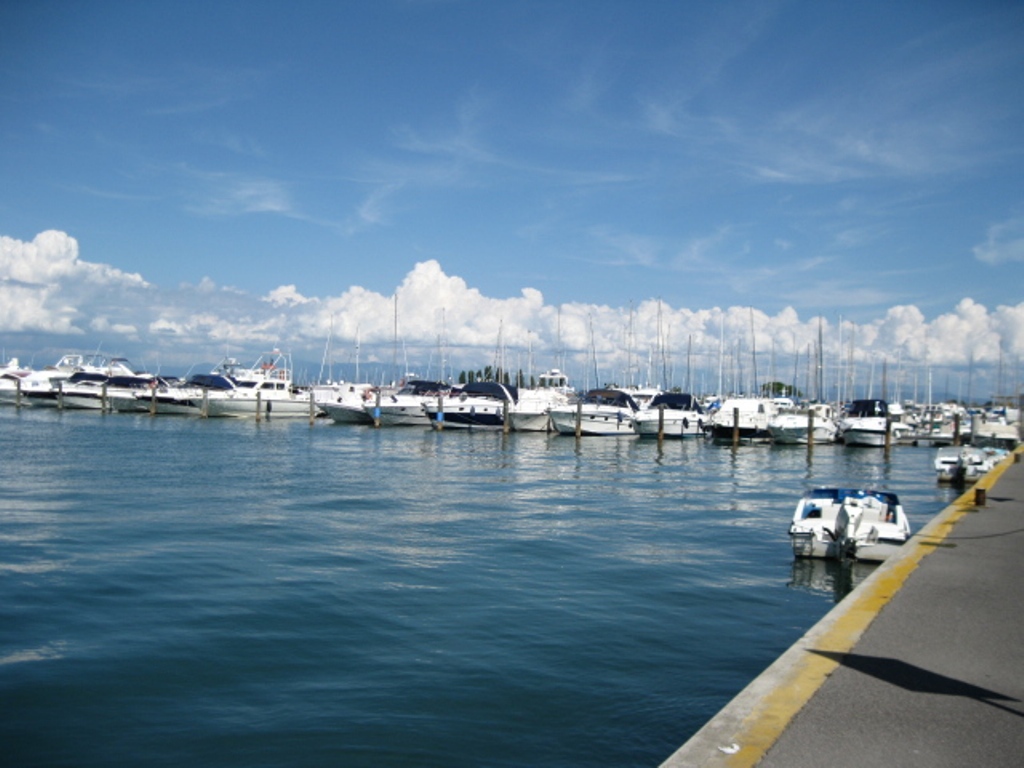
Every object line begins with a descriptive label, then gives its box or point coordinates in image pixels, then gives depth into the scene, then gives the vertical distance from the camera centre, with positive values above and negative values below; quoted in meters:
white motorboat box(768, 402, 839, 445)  59.50 -2.16
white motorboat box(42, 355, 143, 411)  76.25 -0.63
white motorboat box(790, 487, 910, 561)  17.36 -2.51
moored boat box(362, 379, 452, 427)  68.12 -1.61
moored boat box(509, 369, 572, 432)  64.31 -1.54
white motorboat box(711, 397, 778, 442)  61.31 -1.77
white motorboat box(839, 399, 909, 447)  59.41 -2.08
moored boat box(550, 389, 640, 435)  61.00 -1.77
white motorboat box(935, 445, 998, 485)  33.25 -2.52
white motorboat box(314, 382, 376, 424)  73.06 -1.65
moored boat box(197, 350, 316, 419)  72.56 -1.07
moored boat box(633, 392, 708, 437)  61.81 -2.04
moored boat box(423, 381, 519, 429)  65.44 -1.54
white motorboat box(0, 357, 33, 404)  85.69 -0.29
